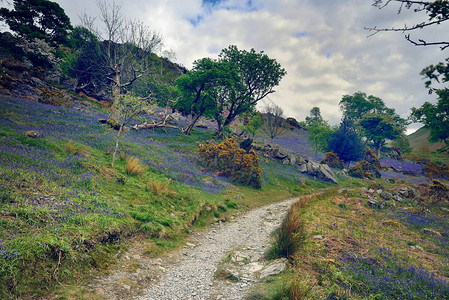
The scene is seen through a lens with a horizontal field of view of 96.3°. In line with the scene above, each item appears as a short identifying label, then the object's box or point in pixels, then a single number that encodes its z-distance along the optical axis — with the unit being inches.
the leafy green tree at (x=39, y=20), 1306.6
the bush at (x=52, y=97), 1066.1
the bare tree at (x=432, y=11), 199.0
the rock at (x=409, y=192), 742.2
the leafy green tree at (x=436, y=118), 812.3
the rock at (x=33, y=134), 468.3
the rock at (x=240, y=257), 278.8
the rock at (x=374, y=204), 584.1
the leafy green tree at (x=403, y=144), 2165.4
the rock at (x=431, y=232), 393.7
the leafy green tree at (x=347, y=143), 1627.7
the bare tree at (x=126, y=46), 1128.8
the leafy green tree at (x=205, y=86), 1228.5
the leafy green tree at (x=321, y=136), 1811.0
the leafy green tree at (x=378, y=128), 2202.3
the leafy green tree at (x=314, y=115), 3573.8
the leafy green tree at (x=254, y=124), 1566.2
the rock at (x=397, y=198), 681.8
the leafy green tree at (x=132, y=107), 536.6
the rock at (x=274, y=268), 228.1
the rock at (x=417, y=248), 324.4
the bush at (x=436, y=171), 1085.1
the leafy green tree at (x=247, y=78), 1390.3
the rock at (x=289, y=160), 1416.1
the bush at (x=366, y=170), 1422.2
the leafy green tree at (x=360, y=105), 2980.8
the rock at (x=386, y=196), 692.2
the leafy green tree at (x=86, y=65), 1620.4
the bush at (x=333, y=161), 1605.6
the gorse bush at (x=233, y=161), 844.8
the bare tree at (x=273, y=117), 1659.7
